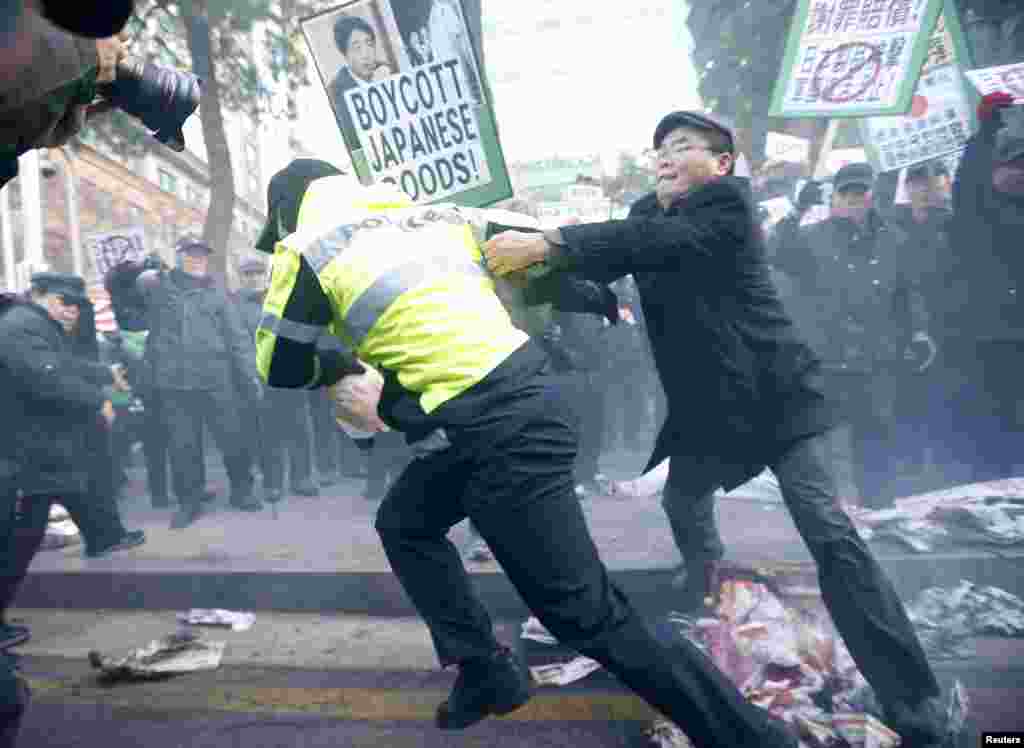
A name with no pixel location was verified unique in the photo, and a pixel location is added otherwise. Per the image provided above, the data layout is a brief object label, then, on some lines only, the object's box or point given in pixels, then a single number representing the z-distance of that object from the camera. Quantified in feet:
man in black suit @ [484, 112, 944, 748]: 8.41
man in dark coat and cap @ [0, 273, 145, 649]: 13.25
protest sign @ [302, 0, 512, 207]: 12.09
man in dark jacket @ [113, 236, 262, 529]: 19.08
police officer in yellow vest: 6.92
